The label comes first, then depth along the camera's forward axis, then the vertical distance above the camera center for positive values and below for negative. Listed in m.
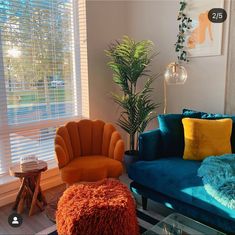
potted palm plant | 2.82 +0.07
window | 2.47 +0.16
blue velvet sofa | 1.65 -0.72
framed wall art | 2.59 +0.60
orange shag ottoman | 1.42 -0.77
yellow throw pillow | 2.15 -0.47
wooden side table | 2.18 -0.97
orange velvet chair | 2.13 -0.65
